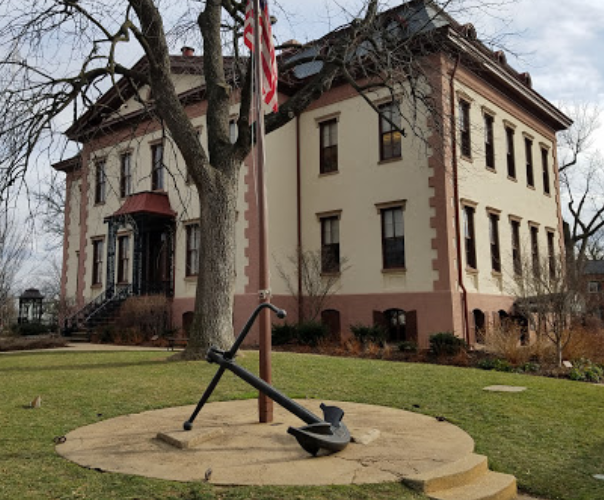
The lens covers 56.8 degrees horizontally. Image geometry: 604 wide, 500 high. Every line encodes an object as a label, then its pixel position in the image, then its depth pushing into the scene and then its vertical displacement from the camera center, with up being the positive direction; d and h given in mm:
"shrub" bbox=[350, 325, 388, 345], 16250 -534
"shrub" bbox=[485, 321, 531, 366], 13039 -766
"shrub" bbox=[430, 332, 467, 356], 14258 -763
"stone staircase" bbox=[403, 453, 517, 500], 3914 -1246
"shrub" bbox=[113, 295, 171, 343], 20391 +49
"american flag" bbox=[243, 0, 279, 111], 6680 +3120
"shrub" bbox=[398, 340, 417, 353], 14977 -846
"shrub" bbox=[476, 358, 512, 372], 12312 -1118
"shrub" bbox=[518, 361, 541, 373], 12249 -1183
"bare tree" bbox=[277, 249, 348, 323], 19594 +1284
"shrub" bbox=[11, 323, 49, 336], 25375 -426
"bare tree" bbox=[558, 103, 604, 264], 35000 +6134
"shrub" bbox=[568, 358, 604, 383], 11512 -1239
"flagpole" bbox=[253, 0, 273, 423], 5816 +720
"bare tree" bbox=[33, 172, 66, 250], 41625 +7278
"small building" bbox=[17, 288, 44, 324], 31577 +850
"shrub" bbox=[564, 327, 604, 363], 13688 -818
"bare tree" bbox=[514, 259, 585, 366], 13102 +376
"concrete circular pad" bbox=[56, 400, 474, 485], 4102 -1132
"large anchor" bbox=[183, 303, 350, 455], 4430 -850
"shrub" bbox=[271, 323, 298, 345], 17906 -552
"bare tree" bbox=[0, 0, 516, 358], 11656 +4731
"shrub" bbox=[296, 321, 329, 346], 17109 -535
